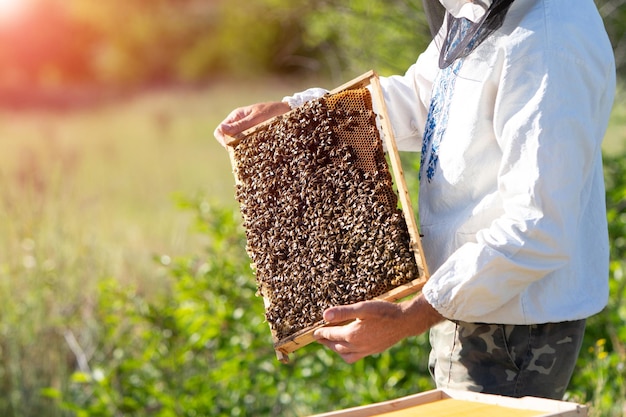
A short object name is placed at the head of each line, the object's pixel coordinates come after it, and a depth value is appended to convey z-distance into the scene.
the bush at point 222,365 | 4.10
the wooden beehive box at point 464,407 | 2.69
